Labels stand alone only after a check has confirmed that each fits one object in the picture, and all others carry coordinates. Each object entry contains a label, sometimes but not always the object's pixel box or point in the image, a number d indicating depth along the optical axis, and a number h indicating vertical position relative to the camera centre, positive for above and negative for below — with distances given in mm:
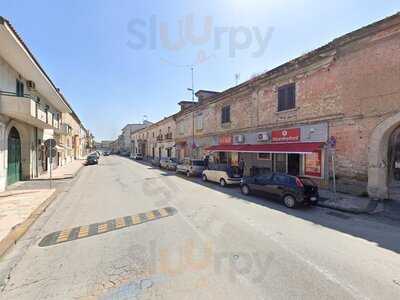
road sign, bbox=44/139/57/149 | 12639 +397
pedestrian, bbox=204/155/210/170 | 21647 -909
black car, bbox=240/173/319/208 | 9367 -1671
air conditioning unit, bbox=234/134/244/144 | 19109 +887
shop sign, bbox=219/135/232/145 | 21159 +901
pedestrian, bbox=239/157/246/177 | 19403 -1154
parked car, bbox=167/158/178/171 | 25780 -1566
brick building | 10219 +1950
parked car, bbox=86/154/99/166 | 33859 -1425
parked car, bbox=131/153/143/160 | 49000 -1491
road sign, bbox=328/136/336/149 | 11483 +325
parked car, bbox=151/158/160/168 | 31422 -1795
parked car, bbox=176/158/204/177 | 19844 -1502
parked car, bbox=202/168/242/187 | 14579 -1720
